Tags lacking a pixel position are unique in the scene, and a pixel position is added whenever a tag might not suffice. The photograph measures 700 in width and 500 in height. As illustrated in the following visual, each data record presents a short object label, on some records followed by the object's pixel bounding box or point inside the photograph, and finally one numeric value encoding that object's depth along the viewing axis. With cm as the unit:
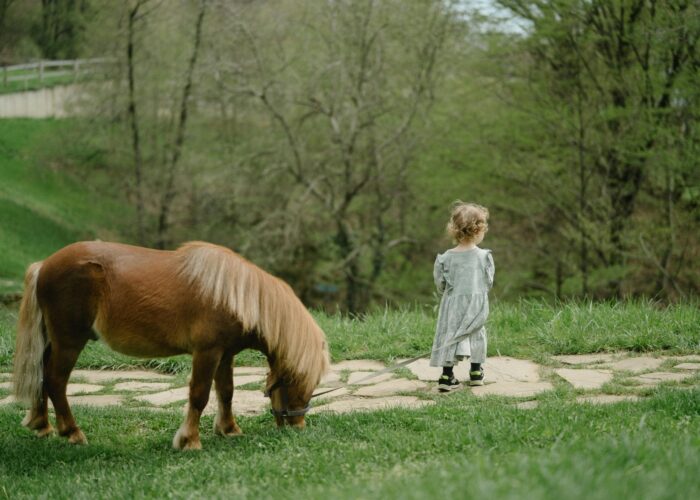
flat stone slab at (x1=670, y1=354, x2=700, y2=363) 619
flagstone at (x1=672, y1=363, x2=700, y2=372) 596
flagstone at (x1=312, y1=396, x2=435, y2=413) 526
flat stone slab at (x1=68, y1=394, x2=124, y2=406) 584
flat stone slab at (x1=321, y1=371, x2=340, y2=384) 627
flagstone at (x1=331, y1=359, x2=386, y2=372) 663
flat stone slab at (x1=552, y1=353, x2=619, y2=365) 640
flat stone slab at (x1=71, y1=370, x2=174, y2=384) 671
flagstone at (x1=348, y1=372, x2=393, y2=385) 618
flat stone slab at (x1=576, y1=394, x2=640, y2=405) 499
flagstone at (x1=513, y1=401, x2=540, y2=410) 491
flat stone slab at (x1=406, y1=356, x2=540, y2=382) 603
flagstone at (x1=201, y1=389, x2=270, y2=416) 555
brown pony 464
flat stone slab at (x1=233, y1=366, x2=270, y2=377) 665
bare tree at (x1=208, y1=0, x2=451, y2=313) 1886
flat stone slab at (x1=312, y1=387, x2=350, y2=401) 581
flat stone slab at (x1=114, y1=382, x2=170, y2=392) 629
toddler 576
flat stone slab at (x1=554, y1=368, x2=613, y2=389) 562
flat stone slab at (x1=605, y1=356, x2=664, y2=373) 606
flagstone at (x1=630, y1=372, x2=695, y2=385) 559
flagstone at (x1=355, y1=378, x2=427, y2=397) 585
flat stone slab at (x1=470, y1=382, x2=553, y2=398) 546
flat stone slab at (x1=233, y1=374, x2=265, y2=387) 629
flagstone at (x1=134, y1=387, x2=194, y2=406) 590
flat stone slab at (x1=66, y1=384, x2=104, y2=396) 626
